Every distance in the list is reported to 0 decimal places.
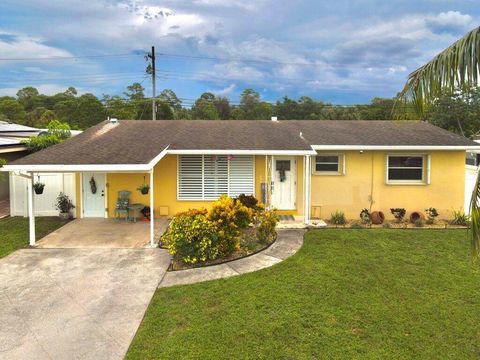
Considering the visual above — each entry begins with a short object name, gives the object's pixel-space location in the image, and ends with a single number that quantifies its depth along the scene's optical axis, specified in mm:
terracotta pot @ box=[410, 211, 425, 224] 11992
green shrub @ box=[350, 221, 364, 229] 11102
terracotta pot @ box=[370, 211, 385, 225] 11734
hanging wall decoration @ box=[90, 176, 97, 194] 12169
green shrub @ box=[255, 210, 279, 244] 9203
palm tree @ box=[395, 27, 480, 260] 3814
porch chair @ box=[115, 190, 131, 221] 11759
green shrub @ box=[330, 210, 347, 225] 11578
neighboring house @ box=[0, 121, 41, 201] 14422
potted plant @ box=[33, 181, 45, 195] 11430
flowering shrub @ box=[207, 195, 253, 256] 8180
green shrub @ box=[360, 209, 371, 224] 11719
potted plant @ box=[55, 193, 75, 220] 12109
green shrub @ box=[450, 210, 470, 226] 11484
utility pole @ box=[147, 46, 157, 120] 28094
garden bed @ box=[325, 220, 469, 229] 11203
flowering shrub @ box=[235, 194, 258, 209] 9727
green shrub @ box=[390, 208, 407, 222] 11922
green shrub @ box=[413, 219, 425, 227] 11328
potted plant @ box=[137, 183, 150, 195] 11281
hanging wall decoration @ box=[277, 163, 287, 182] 12328
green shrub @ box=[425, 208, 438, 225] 11795
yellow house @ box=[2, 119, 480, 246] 12180
